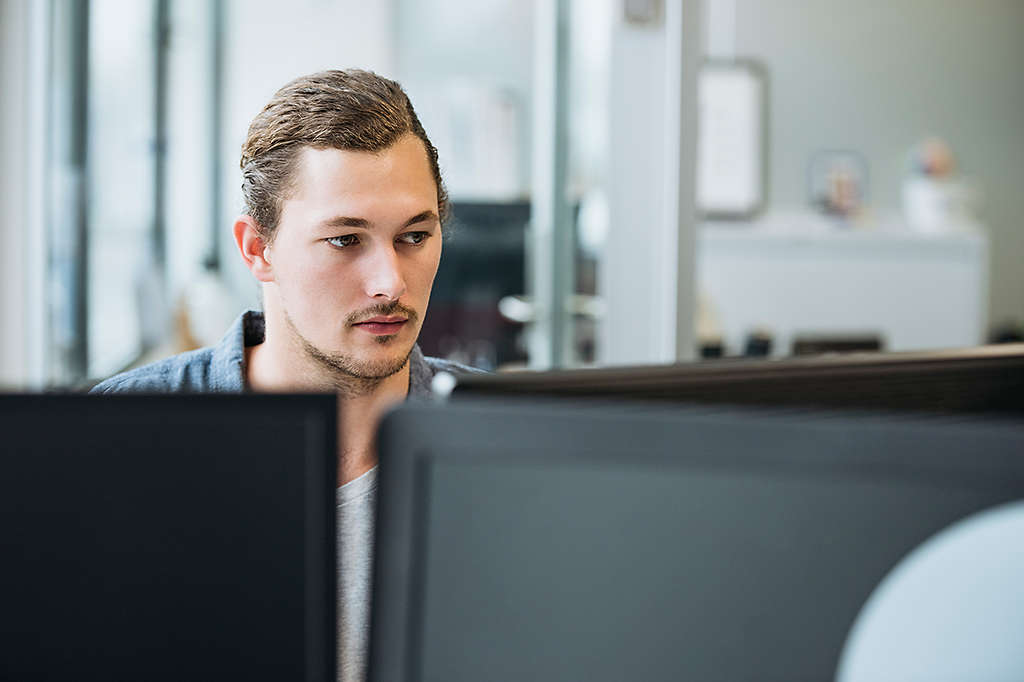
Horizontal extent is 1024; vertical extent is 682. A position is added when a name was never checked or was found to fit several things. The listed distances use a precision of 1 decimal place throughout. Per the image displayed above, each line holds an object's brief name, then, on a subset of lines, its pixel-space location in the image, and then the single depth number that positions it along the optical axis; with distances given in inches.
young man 89.9
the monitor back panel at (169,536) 64.5
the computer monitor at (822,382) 78.5
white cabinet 236.0
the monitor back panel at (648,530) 62.4
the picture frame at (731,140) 243.0
